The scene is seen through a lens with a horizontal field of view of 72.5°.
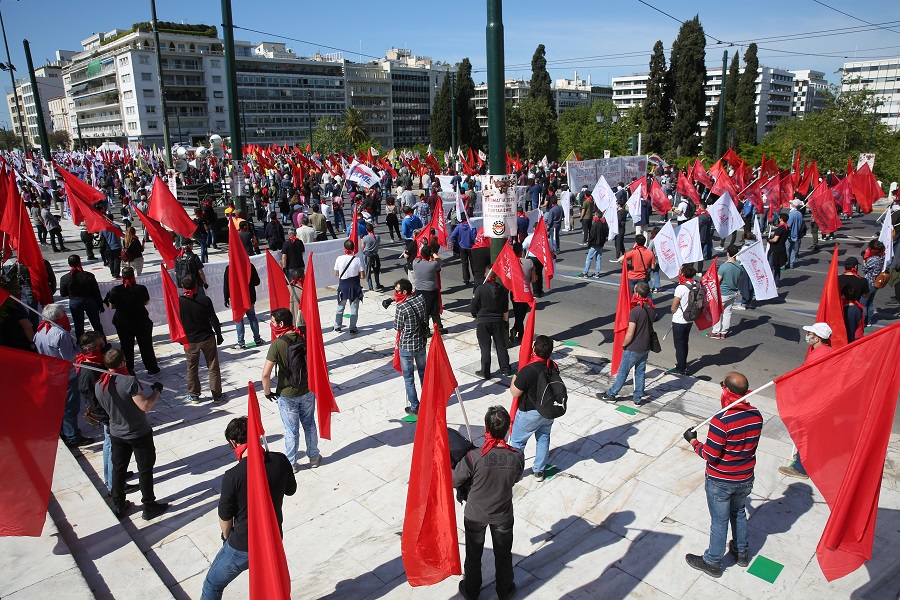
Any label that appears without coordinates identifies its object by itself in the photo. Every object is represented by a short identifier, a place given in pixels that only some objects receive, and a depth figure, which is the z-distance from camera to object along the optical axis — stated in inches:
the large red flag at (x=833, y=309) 268.9
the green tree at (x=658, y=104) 2097.7
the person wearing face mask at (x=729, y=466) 177.6
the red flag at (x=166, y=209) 478.3
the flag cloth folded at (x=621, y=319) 320.5
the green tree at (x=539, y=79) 2576.3
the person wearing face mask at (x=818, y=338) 221.0
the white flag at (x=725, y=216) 603.8
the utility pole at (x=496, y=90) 321.4
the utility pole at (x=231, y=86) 492.1
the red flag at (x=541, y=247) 442.1
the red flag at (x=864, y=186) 778.7
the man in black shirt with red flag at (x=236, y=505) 159.2
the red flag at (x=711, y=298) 359.3
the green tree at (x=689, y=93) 2038.6
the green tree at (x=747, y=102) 2556.6
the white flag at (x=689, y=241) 467.2
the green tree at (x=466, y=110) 2694.4
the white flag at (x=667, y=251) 470.6
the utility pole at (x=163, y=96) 828.6
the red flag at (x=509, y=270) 365.1
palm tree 3164.4
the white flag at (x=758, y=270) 419.8
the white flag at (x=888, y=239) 460.0
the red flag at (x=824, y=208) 673.0
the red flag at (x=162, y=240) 425.0
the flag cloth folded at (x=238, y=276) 369.5
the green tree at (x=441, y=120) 2773.1
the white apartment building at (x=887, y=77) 5815.9
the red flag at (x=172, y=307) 343.6
